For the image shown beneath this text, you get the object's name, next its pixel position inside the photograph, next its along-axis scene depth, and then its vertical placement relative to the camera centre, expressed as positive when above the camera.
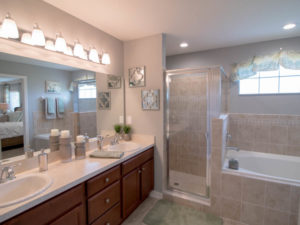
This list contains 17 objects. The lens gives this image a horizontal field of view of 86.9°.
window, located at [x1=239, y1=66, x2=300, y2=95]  2.68 +0.42
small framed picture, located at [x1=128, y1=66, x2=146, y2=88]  2.52 +0.48
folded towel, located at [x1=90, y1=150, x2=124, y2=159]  1.80 -0.55
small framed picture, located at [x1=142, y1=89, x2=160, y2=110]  2.43 +0.11
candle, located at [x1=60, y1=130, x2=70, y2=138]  1.69 -0.29
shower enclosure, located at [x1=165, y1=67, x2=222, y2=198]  2.24 -0.29
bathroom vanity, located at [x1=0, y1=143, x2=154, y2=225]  1.08 -0.78
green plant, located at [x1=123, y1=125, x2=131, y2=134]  2.59 -0.37
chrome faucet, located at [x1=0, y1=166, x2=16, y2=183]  1.22 -0.53
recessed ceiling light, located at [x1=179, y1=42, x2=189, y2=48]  2.82 +1.13
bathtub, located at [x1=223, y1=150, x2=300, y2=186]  2.53 -0.96
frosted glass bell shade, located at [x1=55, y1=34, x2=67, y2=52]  1.65 +0.66
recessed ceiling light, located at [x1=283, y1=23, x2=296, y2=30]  2.14 +1.11
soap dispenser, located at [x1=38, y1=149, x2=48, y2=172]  1.44 -0.50
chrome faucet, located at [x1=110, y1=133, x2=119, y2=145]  2.31 -0.51
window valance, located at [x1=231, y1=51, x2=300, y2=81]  2.50 +0.71
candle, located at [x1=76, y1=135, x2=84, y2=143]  1.78 -0.37
